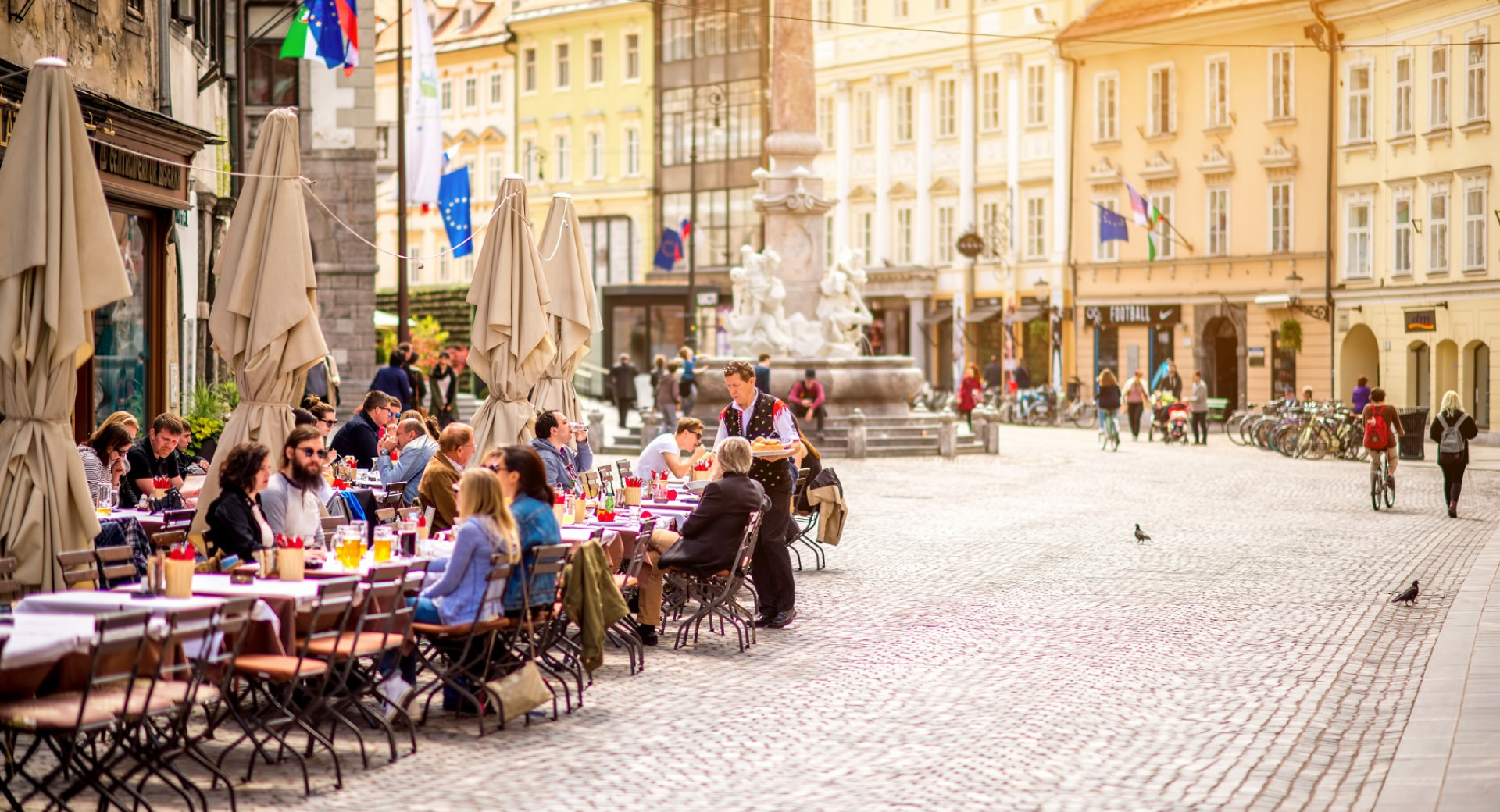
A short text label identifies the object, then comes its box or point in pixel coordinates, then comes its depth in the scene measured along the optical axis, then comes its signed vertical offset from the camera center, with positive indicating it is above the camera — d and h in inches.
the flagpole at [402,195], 1402.6 +138.9
